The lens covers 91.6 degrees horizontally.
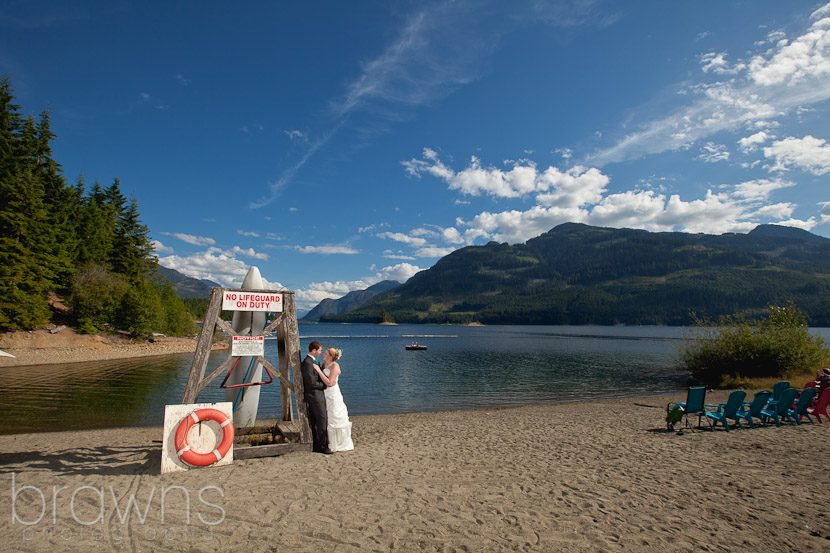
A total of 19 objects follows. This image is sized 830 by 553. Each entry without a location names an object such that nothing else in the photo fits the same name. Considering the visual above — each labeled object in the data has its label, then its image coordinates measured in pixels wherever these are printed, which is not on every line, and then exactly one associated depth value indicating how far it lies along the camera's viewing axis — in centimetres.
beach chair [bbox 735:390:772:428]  1175
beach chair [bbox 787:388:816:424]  1218
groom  880
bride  882
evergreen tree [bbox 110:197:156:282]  5272
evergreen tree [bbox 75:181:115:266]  4575
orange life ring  756
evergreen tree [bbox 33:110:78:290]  4100
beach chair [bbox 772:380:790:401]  1338
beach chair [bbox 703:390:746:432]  1135
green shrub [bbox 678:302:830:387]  2500
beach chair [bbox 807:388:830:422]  1237
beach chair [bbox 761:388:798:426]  1204
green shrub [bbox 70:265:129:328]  4188
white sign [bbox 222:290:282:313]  867
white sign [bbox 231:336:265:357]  873
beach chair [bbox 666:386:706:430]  1172
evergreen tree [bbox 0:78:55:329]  3303
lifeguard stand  814
